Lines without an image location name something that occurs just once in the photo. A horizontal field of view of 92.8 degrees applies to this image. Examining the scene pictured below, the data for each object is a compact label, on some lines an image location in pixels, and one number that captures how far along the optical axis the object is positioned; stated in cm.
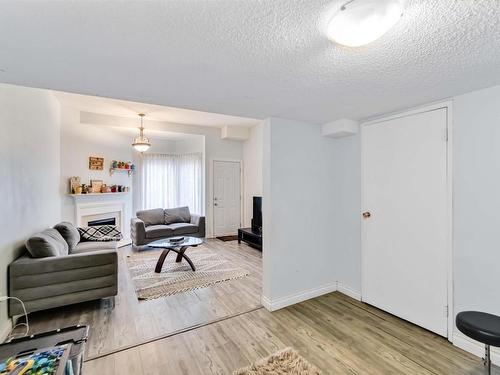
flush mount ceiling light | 95
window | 597
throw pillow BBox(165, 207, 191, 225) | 568
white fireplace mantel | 449
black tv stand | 484
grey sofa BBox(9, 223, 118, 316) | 232
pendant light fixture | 471
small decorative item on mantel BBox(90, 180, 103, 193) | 468
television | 511
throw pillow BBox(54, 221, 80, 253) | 335
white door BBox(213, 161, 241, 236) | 618
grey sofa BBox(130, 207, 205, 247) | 489
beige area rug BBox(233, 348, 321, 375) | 173
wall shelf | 510
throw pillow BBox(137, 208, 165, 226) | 539
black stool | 147
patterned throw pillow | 402
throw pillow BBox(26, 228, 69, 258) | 244
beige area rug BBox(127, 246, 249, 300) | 314
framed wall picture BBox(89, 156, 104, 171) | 475
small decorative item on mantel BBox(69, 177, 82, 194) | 440
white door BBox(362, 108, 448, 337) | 216
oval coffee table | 366
